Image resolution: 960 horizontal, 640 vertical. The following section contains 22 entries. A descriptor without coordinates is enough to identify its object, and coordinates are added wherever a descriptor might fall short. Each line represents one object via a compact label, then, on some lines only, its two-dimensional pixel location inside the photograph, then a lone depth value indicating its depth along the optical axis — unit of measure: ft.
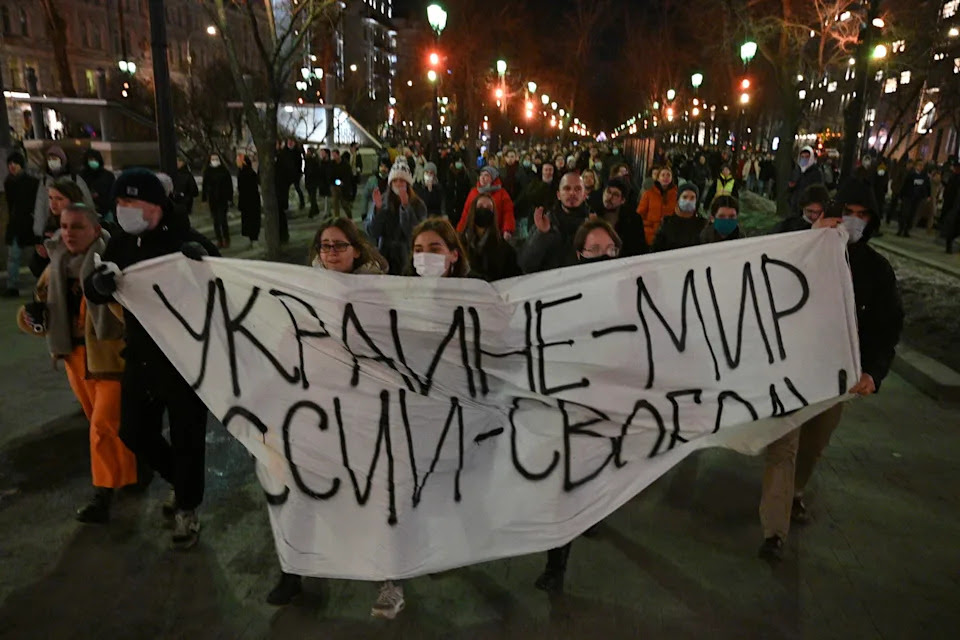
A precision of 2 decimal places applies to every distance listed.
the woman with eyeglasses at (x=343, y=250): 12.01
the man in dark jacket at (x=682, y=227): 22.15
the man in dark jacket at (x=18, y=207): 29.73
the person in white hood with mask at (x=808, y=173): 44.10
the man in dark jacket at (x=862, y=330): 12.46
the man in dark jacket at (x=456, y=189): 48.57
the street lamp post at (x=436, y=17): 54.19
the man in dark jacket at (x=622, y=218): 24.09
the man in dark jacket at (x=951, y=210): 48.78
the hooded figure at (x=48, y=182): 27.73
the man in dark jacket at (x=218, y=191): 42.86
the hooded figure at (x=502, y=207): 28.67
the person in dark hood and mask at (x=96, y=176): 33.76
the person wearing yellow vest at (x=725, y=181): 47.62
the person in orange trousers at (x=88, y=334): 13.09
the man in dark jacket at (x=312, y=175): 59.11
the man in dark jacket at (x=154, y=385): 12.03
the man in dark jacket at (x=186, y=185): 39.94
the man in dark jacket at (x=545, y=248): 18.08
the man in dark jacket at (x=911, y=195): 57.62
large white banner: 10.84
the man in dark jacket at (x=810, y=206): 14.66
